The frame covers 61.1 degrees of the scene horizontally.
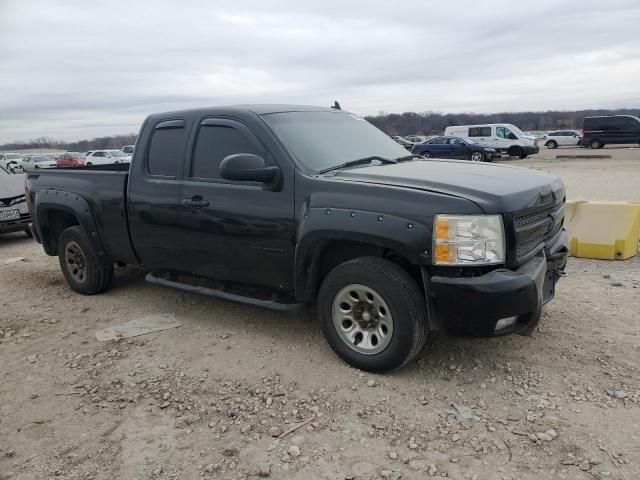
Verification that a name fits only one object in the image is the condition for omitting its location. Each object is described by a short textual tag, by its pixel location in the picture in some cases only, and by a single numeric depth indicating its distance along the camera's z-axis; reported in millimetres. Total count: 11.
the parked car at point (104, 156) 35497
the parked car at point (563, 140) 43938
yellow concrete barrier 6363
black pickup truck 3314
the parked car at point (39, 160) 37122
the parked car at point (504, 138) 29062
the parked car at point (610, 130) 34250
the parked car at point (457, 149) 26031
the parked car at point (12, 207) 9266
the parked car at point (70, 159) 36119
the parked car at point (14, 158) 41469
